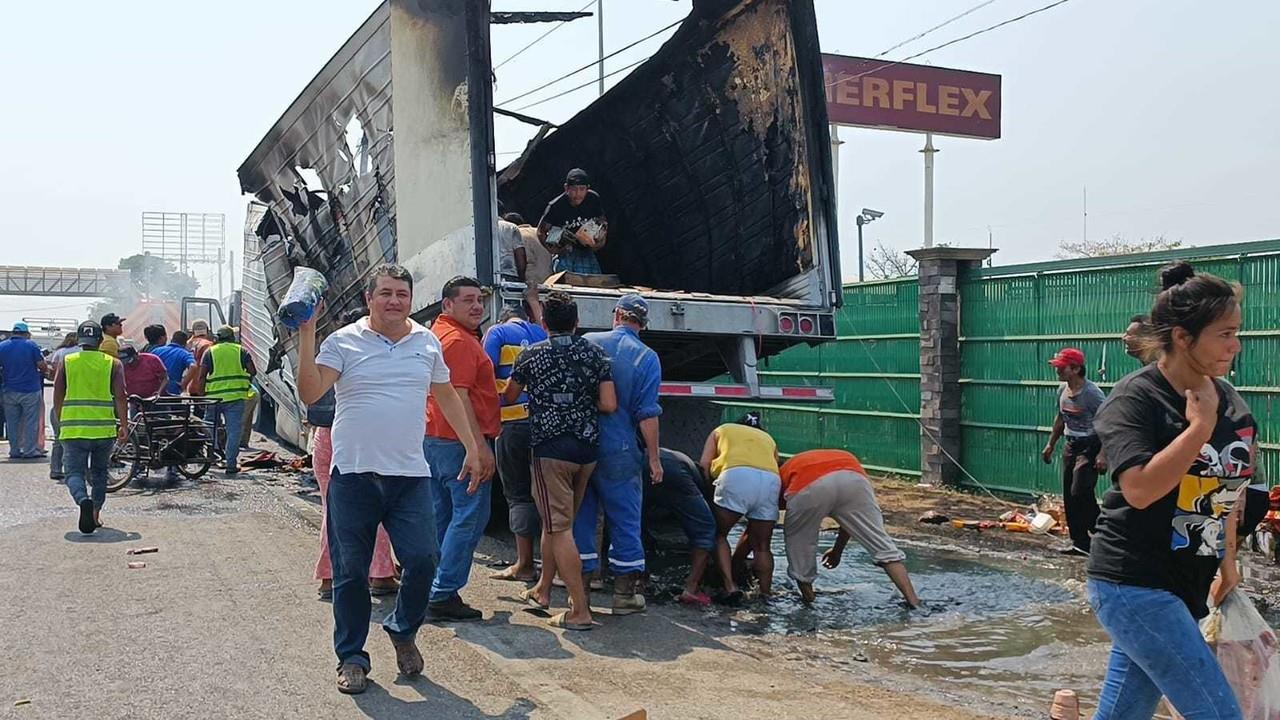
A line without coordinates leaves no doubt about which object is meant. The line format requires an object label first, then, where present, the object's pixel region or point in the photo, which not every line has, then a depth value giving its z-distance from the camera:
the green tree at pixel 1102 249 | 33.41
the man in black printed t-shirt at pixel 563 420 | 5.98
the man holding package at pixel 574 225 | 9.34
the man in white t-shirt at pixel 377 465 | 4.61
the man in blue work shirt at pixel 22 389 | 13.44
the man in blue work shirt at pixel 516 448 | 6.68
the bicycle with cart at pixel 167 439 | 11.62
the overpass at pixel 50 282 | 76.38
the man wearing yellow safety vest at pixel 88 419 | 8.66
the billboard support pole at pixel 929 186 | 25.16
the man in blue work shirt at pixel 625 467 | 6.30
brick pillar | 12.00
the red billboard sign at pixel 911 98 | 25.45
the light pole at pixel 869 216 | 28.42
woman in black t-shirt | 3.03
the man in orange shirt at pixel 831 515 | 6.78
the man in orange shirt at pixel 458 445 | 5.96
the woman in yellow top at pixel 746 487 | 6.80
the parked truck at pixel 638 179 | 7.80
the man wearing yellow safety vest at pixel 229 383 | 12.58
